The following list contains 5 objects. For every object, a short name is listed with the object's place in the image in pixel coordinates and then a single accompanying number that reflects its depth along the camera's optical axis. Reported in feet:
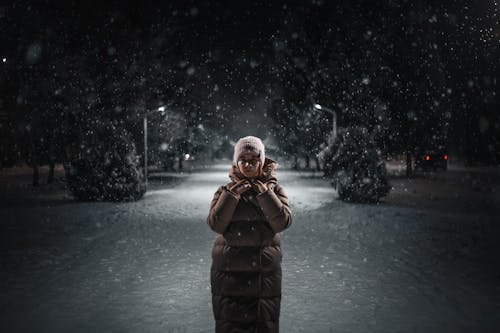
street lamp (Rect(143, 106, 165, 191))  90.48
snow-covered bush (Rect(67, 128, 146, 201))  64.03
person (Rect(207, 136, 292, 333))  12.03
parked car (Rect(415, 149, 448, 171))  145.69
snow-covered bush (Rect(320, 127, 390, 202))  61.67
